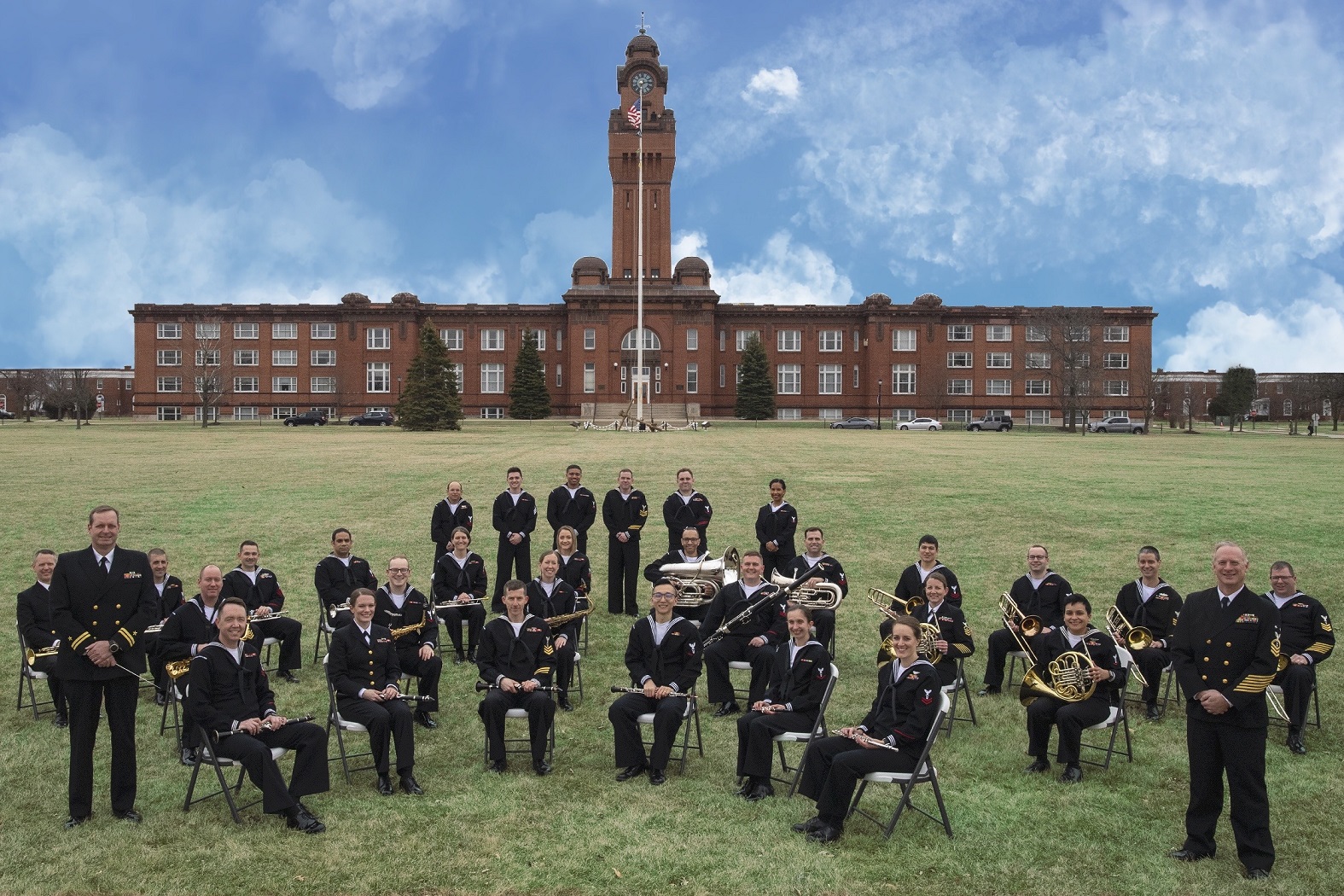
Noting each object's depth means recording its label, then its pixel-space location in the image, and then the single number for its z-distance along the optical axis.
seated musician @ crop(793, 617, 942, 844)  7.41
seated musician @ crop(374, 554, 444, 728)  10.02
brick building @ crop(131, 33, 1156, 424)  95.44
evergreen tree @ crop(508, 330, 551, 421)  92.44
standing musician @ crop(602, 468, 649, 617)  15.09
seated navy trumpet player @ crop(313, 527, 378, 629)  11.95
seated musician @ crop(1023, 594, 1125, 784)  8.62
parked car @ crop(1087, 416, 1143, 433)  79.50
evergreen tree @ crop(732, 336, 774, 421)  93.44
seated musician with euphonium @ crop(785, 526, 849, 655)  11.30
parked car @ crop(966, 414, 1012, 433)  84.81
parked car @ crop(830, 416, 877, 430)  84.38
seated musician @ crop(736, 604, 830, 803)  8.19
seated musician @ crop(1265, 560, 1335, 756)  9.38
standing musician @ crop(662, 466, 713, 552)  14.95
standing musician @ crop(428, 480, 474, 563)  14.80
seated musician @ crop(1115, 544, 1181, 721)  10.23
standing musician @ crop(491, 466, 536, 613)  15.11
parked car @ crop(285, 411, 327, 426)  83.62
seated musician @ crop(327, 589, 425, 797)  8.30
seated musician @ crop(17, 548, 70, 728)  9.59
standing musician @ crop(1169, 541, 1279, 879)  6.94
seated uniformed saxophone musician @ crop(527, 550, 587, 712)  10.41
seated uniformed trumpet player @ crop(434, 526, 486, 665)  12.35
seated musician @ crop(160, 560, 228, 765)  9.56
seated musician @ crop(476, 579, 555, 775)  8.77
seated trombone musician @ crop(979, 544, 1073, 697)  10.85
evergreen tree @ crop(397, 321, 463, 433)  67.38
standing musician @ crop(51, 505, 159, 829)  7.55
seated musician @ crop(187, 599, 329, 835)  7.58
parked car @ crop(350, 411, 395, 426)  85.38
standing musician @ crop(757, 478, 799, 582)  14.38
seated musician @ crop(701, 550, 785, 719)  10.40
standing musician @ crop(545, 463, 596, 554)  15.28
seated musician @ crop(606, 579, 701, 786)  8.51
